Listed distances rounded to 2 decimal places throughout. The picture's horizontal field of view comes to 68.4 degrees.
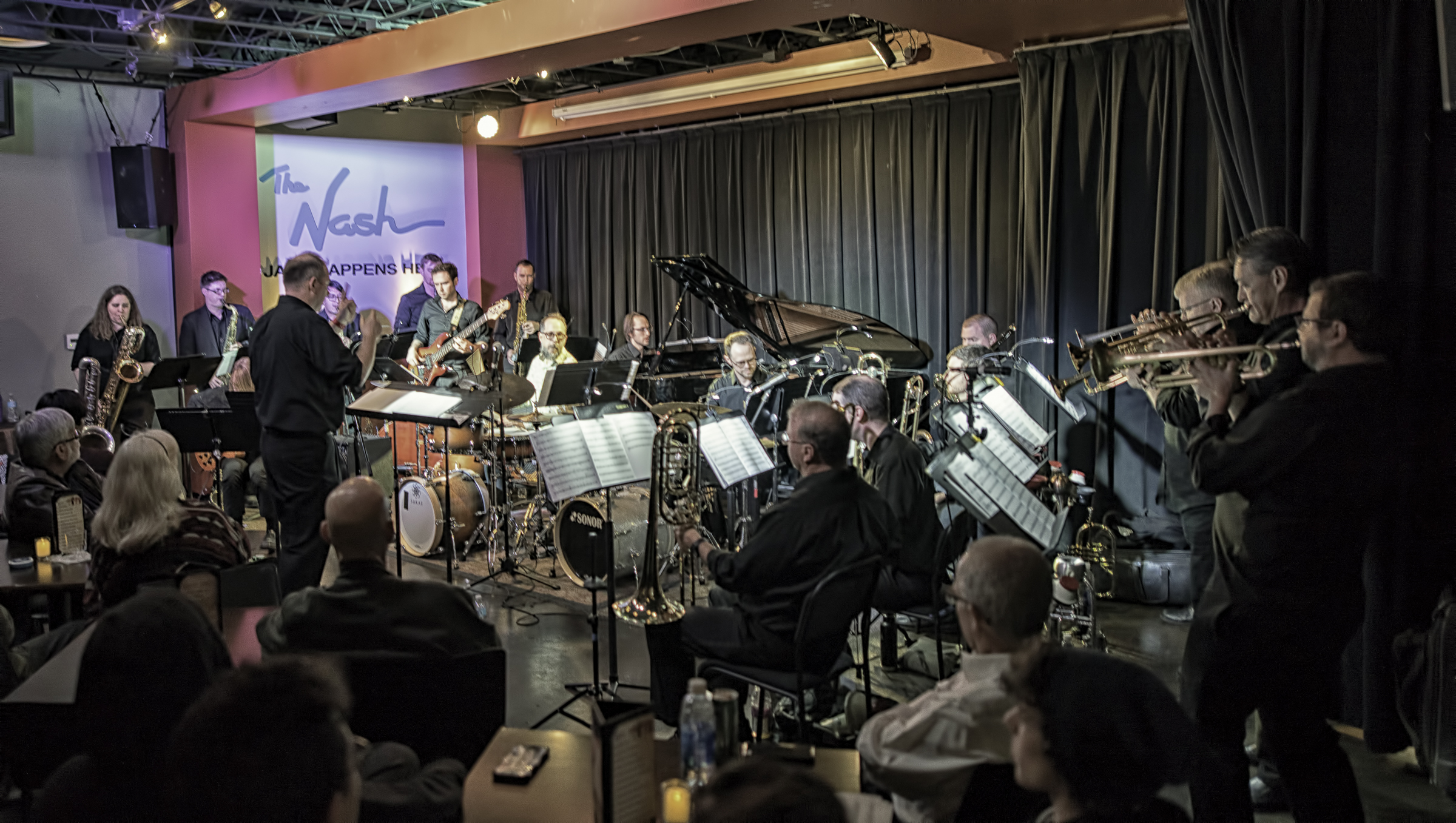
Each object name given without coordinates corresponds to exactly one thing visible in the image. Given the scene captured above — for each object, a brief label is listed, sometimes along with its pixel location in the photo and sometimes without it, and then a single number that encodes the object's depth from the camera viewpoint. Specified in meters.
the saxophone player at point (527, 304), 10.83
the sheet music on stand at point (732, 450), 4.46
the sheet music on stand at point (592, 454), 4.40
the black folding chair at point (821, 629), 3.25
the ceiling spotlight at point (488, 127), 10.71
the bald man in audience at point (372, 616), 2.56
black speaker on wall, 9.43
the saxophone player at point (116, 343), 8.38
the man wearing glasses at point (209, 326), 9.30
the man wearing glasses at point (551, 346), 7.94
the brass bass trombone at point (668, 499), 3.72
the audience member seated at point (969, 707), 2.13
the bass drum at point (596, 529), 5.98
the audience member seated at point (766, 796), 1.30
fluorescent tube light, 8.22
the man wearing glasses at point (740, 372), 6.84
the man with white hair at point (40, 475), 4.28
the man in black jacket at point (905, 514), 4.31
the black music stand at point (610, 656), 4.00
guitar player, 9.94
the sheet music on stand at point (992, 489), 4.08
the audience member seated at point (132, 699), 1.83
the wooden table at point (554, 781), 2.12
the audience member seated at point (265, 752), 1.51
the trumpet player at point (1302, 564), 2.84
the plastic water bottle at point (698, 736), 2.19
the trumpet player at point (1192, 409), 3.88
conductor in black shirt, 5.07
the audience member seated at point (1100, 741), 1.83
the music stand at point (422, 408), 5.02
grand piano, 6.51
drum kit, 6.07
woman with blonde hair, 3.52
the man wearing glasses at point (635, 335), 9.22
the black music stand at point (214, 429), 6.00
